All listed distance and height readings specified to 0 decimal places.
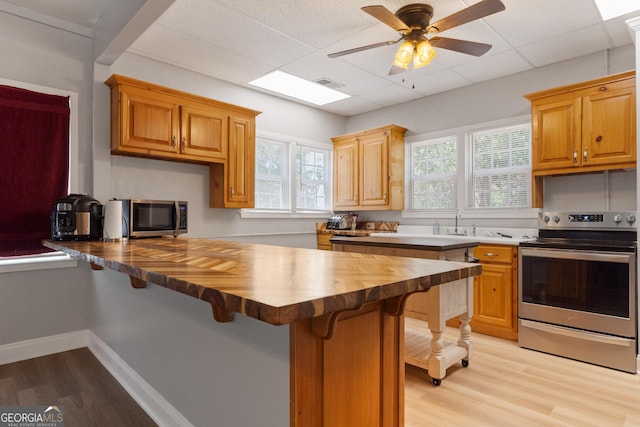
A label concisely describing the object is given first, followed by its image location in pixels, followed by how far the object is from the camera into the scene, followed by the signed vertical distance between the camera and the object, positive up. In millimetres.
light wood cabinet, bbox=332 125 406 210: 4746 +610
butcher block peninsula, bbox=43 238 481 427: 871 -210
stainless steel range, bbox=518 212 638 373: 2676 -599
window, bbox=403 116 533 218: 4004 +515
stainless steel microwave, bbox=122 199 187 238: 2926 -26
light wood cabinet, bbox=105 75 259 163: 3109 +851
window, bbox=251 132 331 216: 4660 +538
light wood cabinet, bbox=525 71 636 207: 2943 +750
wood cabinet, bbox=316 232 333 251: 5100 -366
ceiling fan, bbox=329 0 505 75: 2521 +1261
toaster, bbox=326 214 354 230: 5117 -109
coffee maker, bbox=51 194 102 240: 2576 -23
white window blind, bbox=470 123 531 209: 3979 +529
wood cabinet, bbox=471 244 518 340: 3277 -730
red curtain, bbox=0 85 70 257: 2789 +406
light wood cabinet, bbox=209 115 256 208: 3832 +463
